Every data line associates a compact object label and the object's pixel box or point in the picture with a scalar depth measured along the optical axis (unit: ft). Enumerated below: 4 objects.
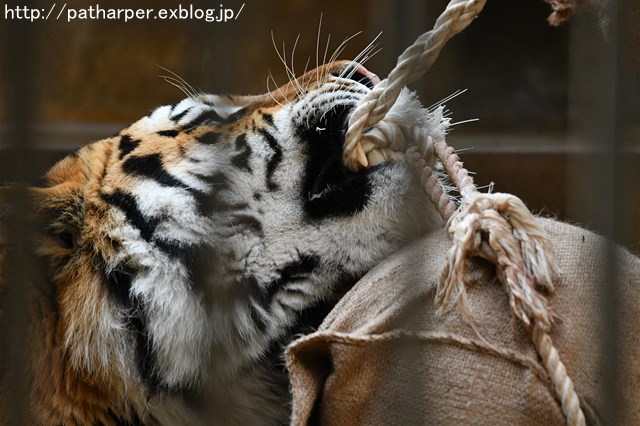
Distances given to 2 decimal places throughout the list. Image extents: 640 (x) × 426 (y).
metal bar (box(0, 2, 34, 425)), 13.61
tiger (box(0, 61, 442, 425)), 14.45
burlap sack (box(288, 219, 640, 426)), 13.74
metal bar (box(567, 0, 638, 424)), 13.74
